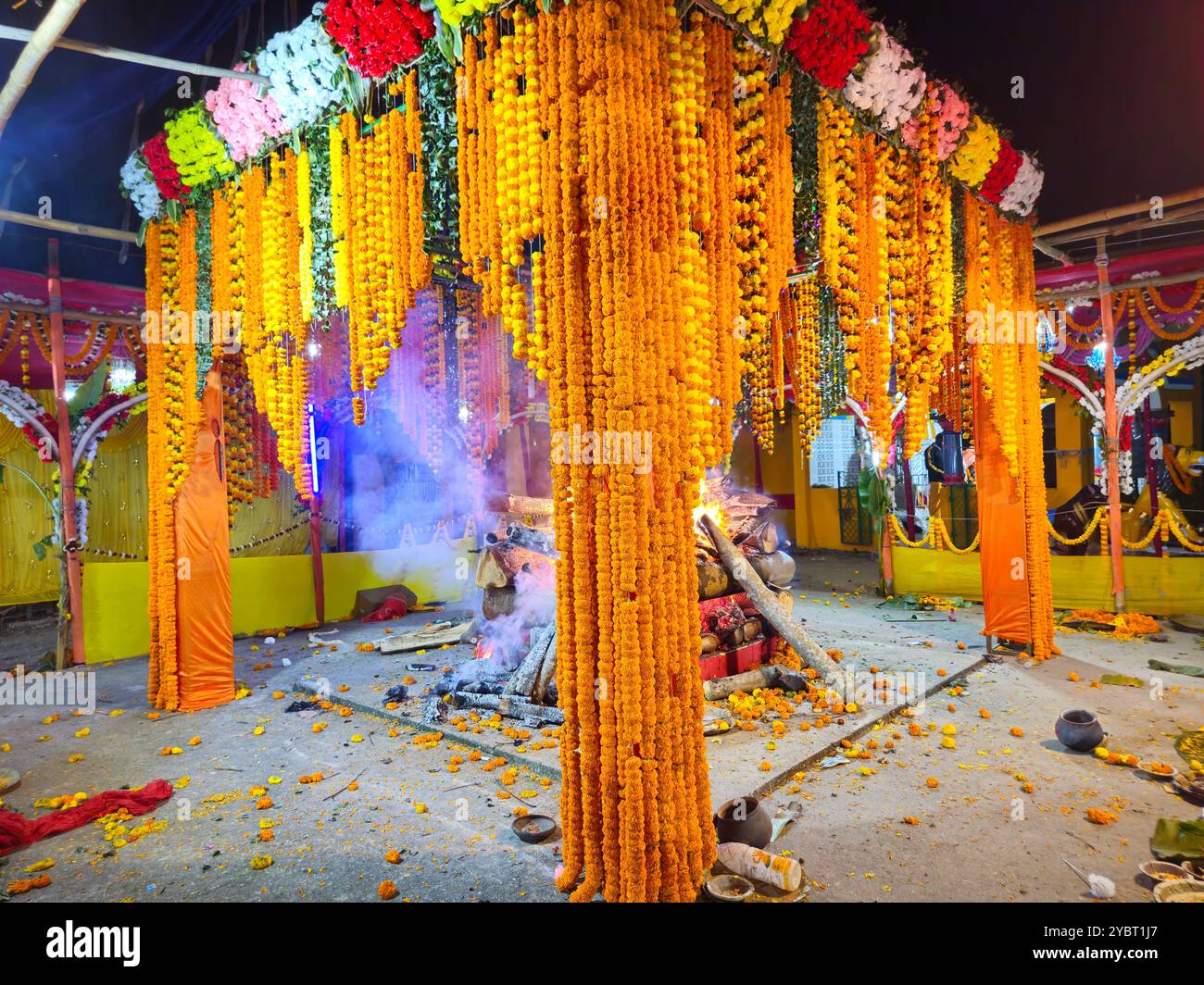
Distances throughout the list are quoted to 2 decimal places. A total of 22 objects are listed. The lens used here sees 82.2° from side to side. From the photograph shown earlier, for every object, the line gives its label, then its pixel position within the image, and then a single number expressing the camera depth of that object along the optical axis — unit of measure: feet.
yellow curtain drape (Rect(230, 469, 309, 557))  47.69
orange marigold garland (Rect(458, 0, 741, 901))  11.37
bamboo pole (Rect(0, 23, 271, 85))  11.87
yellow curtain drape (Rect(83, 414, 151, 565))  41.78
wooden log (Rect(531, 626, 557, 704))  21.95
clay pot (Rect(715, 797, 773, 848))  12.92
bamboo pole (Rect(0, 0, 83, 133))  10.98
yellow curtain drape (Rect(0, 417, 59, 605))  39.19
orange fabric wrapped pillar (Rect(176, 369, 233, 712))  23.84
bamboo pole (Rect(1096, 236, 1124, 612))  30.29
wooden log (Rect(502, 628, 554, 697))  21.98
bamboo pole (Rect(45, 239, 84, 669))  27.37
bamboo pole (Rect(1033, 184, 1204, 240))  23.26
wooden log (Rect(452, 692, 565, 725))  20.31
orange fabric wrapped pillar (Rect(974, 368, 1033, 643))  26.48
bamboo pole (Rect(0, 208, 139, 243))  22.40
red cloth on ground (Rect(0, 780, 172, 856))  14.61
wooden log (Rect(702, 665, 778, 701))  22.15
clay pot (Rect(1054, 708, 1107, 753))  17.53
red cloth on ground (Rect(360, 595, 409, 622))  38.47
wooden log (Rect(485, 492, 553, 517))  31.58
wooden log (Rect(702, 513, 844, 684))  23.35
